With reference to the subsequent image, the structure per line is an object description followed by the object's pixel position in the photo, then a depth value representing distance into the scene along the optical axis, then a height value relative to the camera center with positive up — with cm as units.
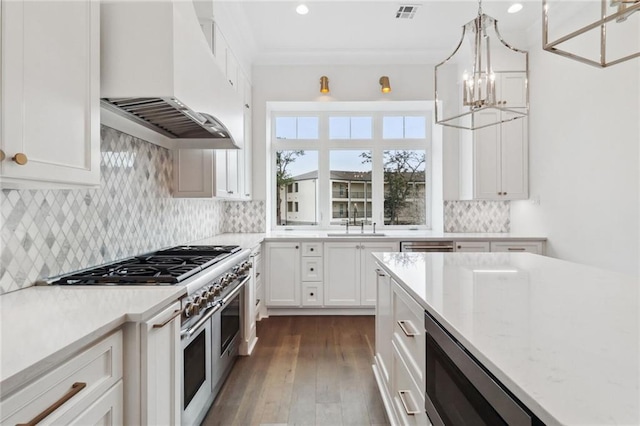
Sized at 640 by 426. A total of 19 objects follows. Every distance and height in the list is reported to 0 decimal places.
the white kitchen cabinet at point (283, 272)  385 -63
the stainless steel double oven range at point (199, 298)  159 -45
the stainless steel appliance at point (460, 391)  71 -44
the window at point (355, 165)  468 +67
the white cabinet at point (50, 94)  103 +40
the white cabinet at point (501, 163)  393 +59
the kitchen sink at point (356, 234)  411 -23
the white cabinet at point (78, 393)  79 -46
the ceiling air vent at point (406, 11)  322 +192
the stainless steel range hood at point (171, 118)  172 +57
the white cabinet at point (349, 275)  385 -66
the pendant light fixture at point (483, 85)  387 +156
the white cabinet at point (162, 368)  120 -58
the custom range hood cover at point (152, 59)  154 +71
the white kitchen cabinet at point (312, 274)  385 -65
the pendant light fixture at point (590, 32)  265 +155
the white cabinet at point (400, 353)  136 -66
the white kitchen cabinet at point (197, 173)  279 +34
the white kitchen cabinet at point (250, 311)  282 -82
